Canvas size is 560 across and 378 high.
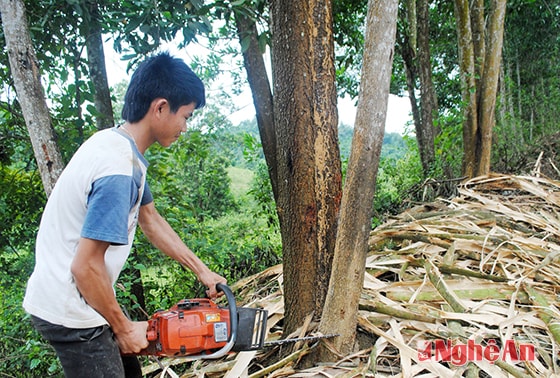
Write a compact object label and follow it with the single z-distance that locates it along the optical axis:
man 1.31
